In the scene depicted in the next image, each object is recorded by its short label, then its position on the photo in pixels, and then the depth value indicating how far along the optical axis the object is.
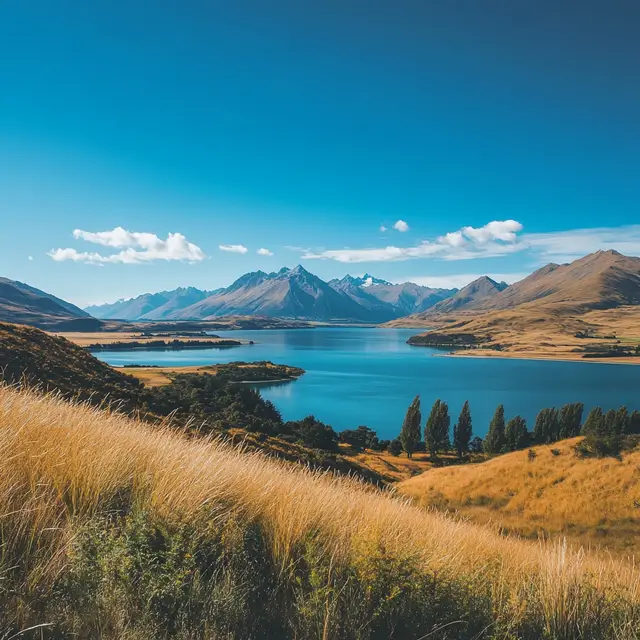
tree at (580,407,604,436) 47.17
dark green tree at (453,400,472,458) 66.06
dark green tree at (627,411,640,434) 38.59
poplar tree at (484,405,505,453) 62.98
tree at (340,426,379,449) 67.19
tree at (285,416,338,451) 52.06
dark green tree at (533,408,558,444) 65.62
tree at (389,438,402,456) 65.56
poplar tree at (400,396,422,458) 64.12
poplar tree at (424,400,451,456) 65.31
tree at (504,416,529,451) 62.47
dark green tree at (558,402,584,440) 63.78
